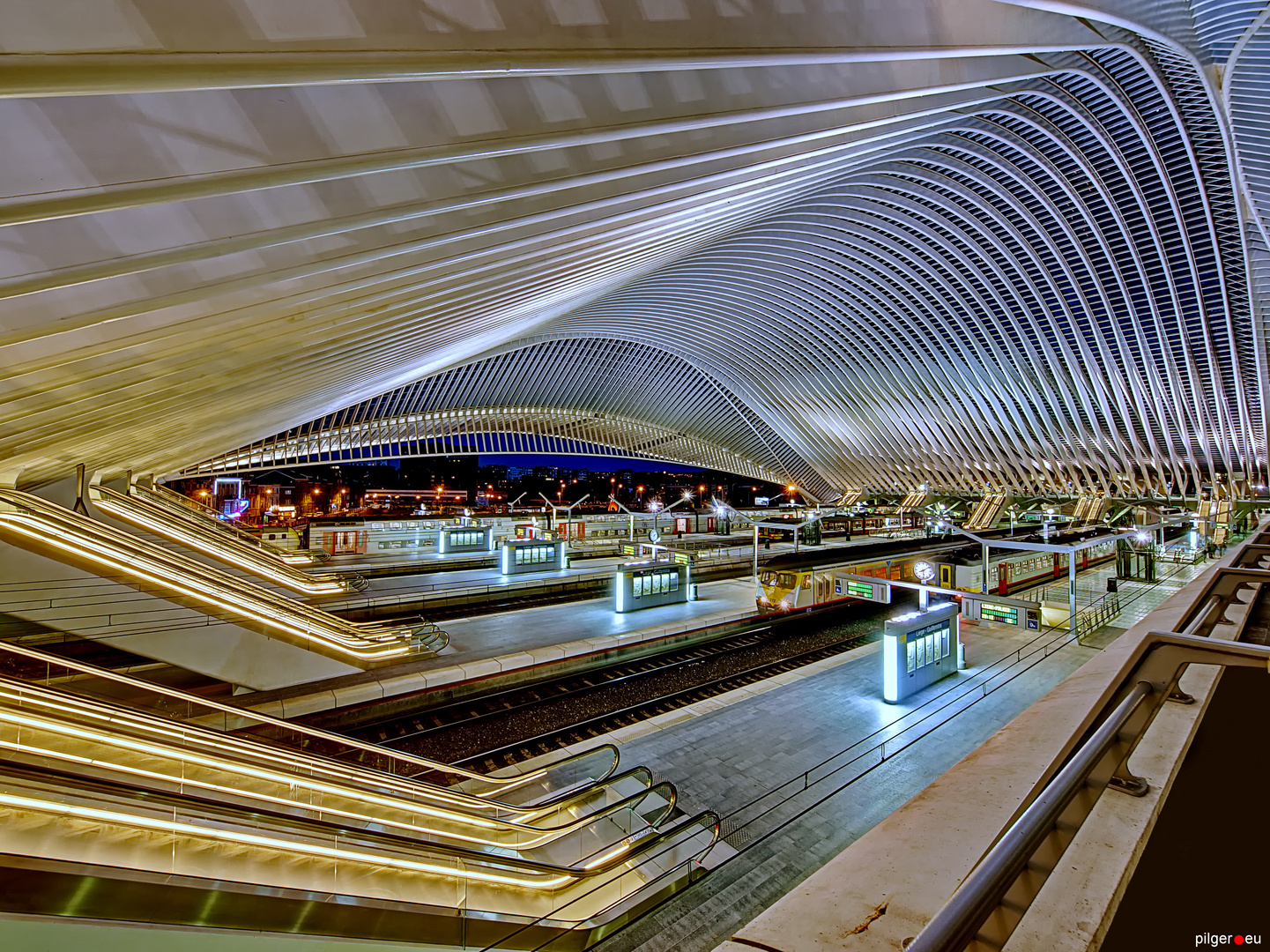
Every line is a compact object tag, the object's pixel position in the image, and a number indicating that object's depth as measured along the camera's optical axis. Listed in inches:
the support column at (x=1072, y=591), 489.7
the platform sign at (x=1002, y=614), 517.3
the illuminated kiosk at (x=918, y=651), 421.4
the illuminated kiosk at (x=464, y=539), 1138.7
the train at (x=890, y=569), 688.4
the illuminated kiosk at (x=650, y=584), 684.1
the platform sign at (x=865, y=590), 550.3
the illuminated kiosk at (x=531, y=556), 922.1
